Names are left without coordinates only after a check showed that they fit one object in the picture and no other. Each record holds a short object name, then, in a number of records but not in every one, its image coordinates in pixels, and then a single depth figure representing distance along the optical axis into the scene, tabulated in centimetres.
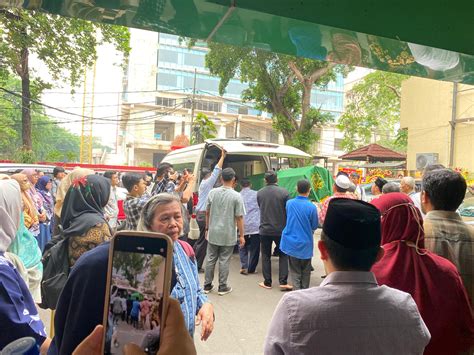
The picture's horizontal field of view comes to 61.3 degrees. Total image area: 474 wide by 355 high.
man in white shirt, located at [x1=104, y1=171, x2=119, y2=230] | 644
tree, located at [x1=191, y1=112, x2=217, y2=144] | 1872
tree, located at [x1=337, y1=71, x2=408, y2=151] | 2419
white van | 826
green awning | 230
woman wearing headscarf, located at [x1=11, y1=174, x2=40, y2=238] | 570
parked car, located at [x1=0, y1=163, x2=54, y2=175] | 770
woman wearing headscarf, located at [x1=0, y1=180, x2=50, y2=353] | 162
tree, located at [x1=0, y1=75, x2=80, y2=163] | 1731
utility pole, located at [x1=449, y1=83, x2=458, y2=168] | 1532
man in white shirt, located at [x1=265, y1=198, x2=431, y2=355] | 138
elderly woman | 167
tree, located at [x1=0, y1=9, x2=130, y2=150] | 1273
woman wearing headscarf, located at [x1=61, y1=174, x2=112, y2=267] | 310
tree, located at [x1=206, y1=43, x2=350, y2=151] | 1723
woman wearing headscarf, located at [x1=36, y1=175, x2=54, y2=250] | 741
